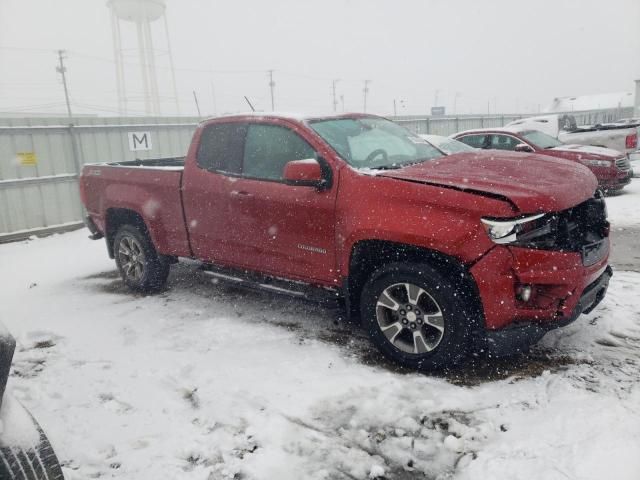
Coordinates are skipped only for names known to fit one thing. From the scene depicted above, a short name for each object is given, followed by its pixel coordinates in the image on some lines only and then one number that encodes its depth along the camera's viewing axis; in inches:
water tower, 2721.5
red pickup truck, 124.6
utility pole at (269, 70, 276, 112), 2307.5
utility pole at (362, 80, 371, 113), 2909.0
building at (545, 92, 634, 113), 3147.1
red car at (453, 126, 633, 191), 385.1
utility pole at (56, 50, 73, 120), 2181.3
